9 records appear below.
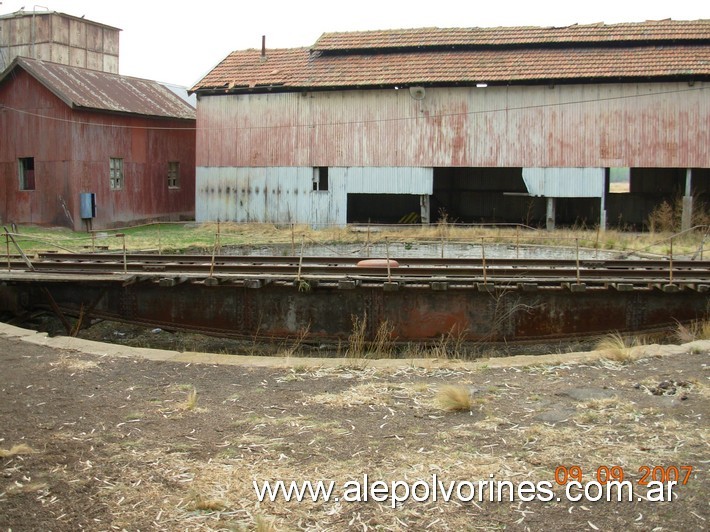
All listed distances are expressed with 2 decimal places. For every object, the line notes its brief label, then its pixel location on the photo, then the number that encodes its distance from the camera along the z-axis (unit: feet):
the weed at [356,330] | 45.57
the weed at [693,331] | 42.92
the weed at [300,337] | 47.92
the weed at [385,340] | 45.47
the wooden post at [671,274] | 47.44
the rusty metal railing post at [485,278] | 47.24
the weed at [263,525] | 16.99
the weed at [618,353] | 32.35
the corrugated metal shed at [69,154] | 103.09
